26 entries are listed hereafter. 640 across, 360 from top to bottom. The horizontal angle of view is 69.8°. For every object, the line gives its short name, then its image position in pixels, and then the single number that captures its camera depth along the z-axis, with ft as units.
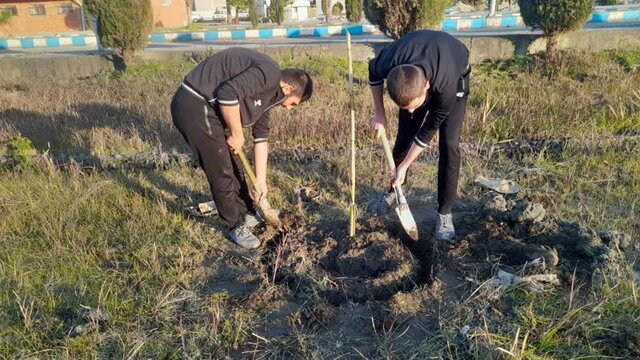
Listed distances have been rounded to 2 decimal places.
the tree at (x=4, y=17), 89.81
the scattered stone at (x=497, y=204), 11.15
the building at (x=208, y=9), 137.76
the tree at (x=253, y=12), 83.76
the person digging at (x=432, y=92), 8.55
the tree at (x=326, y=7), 96.14
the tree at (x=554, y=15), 25.22
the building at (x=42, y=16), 94.22
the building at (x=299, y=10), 126.93
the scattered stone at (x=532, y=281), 8.44
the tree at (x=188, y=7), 85.86
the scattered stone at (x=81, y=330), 7.93
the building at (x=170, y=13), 100.53
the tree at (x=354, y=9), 69.77
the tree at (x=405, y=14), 25.77
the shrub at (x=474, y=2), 100.61
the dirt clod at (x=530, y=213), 10.43
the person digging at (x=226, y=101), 9.66
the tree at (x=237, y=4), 98.08
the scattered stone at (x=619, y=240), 9.49
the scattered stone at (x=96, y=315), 8.16
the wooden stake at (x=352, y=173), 10.09
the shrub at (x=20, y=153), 14.96
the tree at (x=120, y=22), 29.48
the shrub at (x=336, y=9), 128.57
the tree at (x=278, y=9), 93.16
